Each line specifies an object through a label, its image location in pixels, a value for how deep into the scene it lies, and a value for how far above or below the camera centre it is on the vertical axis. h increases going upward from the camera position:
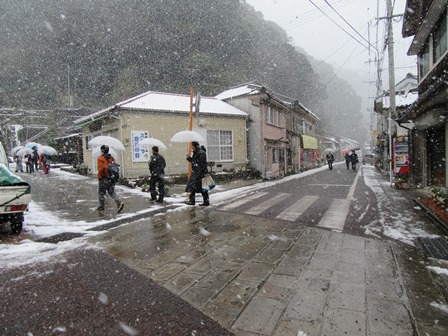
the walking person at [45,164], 21.53 -0.22
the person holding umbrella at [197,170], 9.45 -0.43
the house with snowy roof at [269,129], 21.19 +2.19
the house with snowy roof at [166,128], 15.51 +1.78
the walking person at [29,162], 23.38 -0.05
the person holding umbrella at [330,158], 29.77 -0.49
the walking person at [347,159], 29.76 -0.59
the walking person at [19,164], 25.63 -0.21
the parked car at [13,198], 5.96 -0.75
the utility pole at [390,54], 15.10 +5.19
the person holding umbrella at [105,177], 8.70 -0.52
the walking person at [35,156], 23.84 +0.39
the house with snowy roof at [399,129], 14.20 +1.49
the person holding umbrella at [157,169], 10.12 -0.38
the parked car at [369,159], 46.12 -0.99
